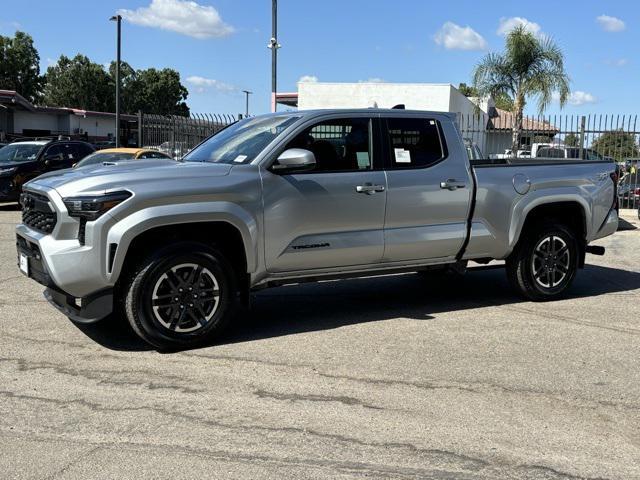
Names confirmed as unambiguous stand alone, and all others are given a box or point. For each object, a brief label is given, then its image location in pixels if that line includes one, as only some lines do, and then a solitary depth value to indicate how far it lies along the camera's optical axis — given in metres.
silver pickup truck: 4.95
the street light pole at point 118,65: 30.18
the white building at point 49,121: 48.53
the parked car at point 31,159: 15.59
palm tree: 23.14
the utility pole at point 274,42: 21.47
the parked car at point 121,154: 14.99
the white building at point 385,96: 25.67
